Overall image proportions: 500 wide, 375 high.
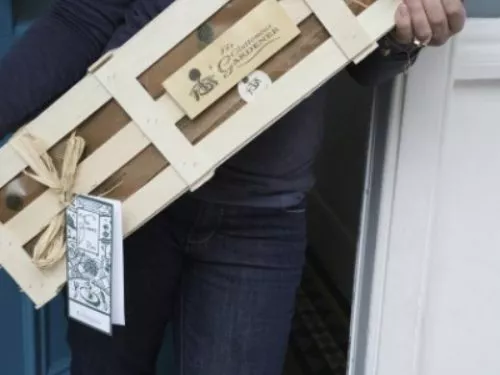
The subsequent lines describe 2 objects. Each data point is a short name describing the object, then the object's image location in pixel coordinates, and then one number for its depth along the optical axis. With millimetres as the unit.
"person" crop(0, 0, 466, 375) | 1061
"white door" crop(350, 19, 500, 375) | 1222
